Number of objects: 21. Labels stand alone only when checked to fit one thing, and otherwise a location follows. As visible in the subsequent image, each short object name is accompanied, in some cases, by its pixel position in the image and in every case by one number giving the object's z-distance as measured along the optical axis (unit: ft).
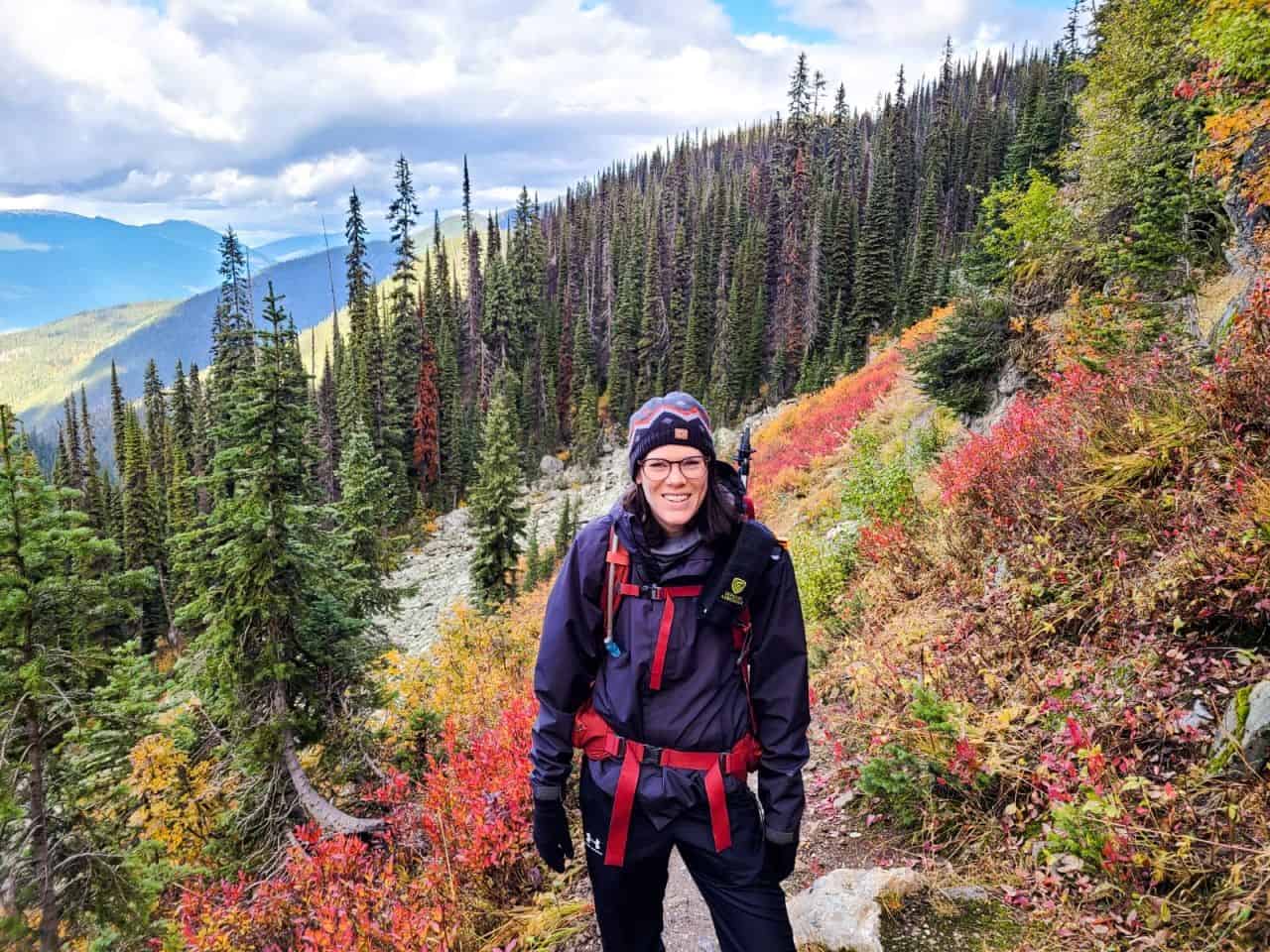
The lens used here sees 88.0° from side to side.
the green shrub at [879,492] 29.73
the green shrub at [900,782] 15.05
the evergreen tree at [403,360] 169.58
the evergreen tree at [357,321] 160.76
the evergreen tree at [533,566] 112.88
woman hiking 9.09
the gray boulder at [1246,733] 10.71
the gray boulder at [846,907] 11.43
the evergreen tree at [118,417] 206.52
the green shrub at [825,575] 29.55
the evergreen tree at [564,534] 123.65
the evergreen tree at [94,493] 169.68
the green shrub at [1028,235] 37.83
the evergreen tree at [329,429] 161.38
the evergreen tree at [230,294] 121.49
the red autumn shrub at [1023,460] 20.24
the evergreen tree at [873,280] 169.58
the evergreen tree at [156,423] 202.39
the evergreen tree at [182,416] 187.41
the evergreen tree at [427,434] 184.44
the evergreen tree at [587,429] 201.57
